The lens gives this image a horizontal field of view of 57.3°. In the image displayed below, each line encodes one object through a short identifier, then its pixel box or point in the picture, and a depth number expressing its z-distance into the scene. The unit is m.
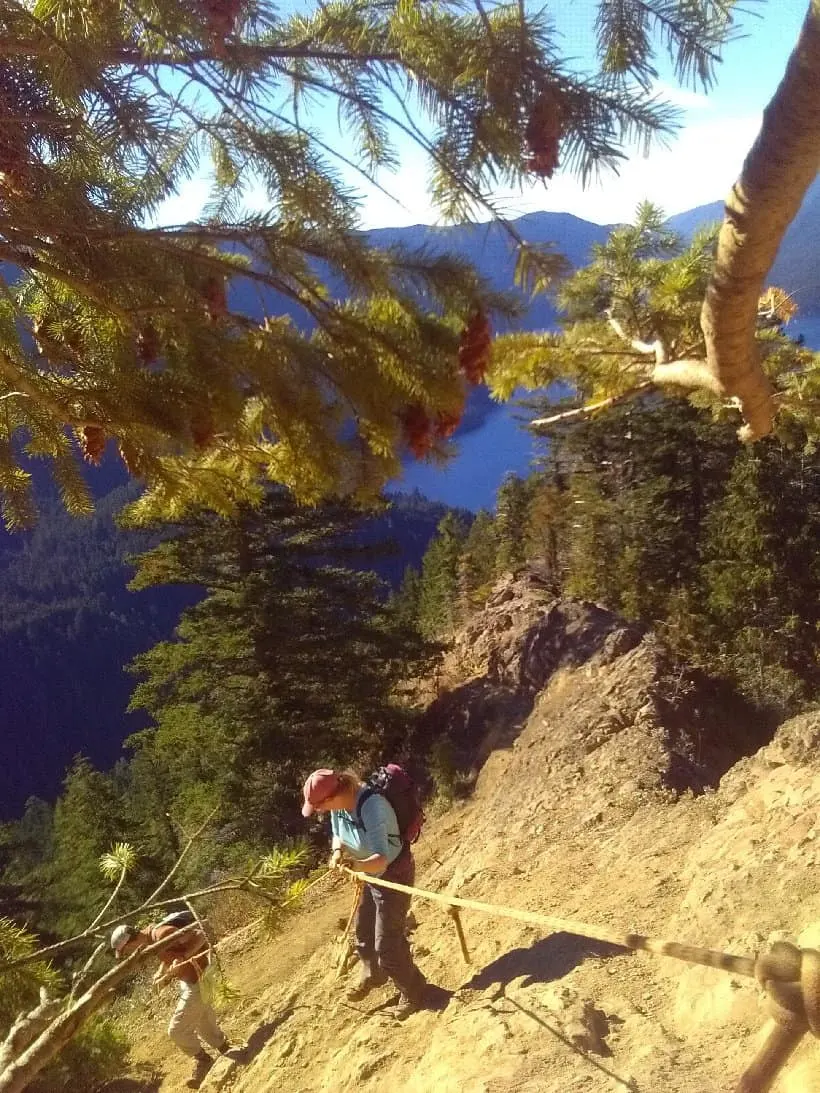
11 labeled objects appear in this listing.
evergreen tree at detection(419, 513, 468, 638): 27.12
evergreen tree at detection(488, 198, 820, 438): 3.39
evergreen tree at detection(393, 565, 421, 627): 33.84
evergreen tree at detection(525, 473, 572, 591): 18.50
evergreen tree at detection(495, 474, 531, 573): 22.62
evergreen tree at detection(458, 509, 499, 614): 24.52
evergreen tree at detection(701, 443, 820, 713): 14.33
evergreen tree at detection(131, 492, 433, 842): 13.41
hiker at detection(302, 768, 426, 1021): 4.01
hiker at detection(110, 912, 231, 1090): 5.08
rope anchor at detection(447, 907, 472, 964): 4.52
